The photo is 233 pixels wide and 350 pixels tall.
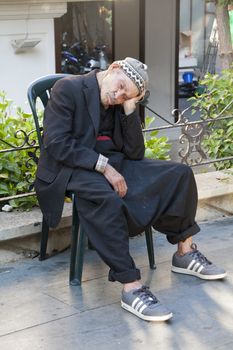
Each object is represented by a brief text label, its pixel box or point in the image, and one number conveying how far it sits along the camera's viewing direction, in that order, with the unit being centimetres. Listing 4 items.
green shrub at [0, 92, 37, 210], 494
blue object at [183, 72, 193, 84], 1264
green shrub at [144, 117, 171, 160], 534
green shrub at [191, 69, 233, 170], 612
